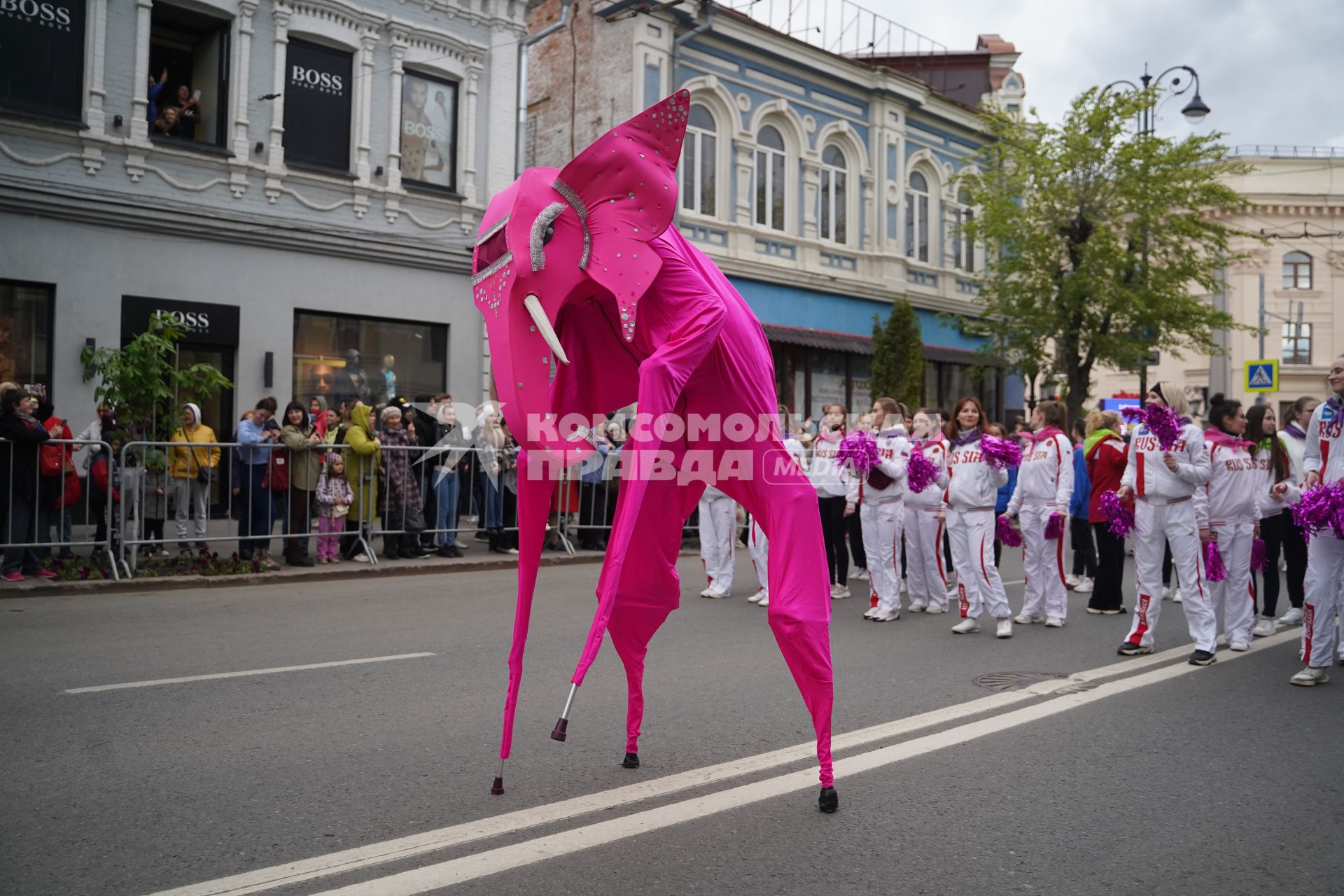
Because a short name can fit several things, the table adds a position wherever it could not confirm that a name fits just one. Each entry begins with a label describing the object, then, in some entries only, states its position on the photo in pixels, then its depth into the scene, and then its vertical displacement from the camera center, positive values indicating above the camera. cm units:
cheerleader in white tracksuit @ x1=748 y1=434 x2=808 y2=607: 1098 -103
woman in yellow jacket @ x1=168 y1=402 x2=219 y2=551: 1187 -22
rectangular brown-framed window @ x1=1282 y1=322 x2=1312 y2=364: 5238 +664
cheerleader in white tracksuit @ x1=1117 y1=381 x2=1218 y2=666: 810 -35
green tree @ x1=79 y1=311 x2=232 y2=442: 1127 +78
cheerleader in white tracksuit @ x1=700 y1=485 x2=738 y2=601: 1157 -82
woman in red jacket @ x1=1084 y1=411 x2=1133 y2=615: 1077 -16
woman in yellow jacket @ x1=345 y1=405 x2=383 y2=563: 1286 -14
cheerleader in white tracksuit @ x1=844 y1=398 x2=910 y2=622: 1017 -44
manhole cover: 704 -144
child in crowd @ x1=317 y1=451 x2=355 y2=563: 1270 -59
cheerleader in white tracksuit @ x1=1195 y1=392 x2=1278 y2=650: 867 -34
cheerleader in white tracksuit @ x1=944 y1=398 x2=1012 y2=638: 945 -48
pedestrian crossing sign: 2264 +217
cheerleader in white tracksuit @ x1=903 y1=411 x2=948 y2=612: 1045 -72
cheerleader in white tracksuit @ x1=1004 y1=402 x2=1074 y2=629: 1005 -33
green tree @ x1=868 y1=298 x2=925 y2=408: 2572 +268
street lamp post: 2391 +847
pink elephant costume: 411 +43
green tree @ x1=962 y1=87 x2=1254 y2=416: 2533 +599
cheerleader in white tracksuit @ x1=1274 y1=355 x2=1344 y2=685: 731 -64
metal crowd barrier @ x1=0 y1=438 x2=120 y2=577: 1056 -72
